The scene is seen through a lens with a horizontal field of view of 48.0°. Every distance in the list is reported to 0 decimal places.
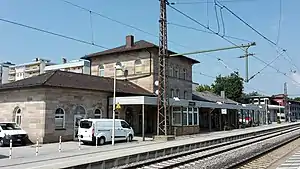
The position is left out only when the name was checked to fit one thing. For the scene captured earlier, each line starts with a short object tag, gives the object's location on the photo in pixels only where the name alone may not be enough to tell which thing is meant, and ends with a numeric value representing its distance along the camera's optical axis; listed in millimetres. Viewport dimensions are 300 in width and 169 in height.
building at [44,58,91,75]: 90306
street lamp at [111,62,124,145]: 25062
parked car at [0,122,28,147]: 23469
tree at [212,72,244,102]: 91000
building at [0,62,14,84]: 99275
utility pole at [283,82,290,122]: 76538
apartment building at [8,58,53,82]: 110812
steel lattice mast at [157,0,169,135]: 29750
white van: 24812
